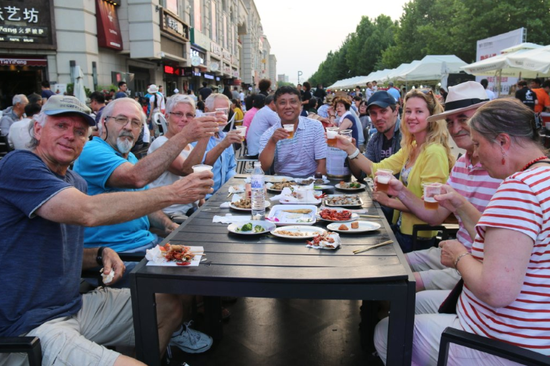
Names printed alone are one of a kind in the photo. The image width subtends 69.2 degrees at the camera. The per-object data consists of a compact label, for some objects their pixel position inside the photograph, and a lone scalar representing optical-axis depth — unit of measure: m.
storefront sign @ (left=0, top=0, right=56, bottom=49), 12.73
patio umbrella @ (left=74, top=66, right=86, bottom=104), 11.28
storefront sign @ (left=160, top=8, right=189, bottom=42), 19.28
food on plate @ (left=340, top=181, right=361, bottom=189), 3.77
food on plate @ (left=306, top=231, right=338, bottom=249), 2.21
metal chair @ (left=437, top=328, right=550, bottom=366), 1.47
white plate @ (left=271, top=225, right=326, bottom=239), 2.37
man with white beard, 2.80
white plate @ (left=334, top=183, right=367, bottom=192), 3.70
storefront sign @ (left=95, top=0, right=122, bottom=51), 15.24
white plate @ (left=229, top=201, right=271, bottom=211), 3.02
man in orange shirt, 12.11
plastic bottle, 2.66
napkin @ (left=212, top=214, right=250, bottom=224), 2.75
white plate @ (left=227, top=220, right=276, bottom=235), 2.43
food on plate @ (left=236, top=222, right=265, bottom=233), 2.46
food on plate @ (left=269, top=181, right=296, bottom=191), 3.67
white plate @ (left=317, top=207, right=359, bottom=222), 2.73
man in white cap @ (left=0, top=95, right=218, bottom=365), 1.81
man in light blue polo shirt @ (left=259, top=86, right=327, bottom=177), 4.73
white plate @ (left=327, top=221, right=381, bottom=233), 2.46
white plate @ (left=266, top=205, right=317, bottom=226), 2.67
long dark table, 1.80
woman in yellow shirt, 3.08
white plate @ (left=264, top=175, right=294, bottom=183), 4.09
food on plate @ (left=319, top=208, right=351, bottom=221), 2.70
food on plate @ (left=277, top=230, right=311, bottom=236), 2.42
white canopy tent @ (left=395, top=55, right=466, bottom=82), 18.73
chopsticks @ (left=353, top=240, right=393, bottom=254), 2.16
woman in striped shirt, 1.51
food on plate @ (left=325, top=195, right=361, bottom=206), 3.11
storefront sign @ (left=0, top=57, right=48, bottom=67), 13.29
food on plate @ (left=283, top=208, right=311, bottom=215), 2.88
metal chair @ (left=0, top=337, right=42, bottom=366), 1.57
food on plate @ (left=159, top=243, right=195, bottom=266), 2.01
